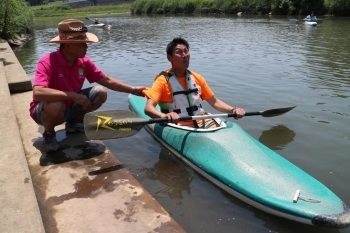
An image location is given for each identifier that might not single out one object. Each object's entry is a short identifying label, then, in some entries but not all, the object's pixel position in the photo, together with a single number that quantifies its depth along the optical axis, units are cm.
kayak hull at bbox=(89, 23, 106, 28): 2887
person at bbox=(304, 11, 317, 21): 2388
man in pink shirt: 346
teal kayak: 283
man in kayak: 402
